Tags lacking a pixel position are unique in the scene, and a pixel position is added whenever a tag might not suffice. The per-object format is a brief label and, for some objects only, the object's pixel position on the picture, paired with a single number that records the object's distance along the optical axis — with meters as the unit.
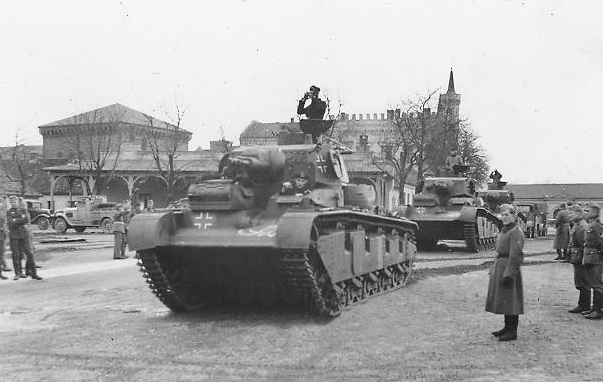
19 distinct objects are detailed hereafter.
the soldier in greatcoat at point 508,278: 8.23
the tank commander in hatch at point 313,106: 12.68
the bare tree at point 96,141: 53.44
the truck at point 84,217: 37.19
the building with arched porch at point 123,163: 53.56
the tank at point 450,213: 21.81
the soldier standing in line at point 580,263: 10.30
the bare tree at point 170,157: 48.06
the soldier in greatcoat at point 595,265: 10.04
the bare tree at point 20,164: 72.25
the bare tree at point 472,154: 56.27
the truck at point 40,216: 40.88
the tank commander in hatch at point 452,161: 27.34
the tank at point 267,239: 9.55
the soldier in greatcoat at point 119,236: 20.18
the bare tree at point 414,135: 46.16
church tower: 49.41
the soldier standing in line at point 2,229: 15.67
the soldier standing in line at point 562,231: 19.19
